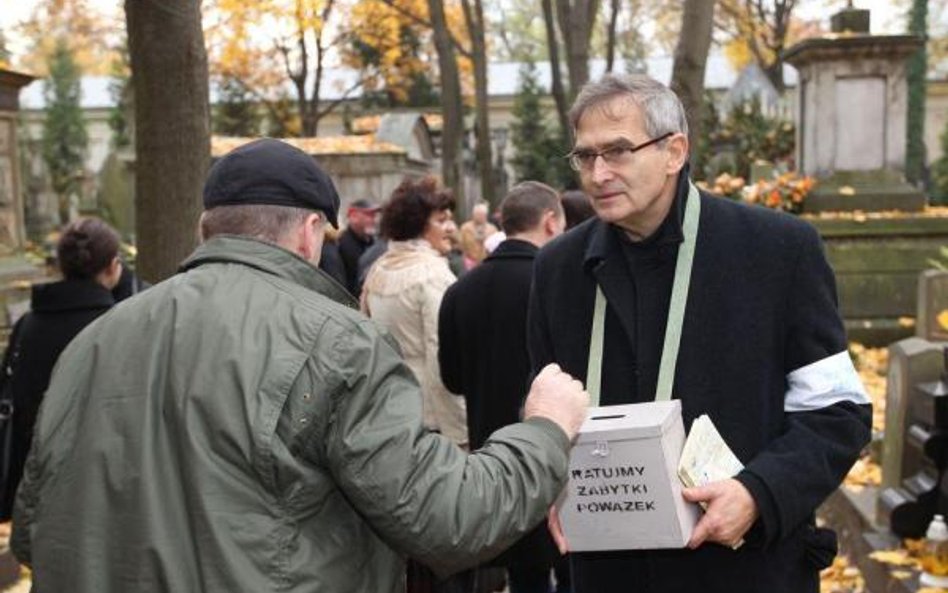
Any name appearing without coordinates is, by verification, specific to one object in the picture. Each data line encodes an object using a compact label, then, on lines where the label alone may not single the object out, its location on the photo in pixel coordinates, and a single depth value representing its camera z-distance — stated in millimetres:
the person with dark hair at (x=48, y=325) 5230
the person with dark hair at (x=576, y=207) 7043
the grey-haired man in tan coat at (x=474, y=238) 13883
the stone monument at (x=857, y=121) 13195
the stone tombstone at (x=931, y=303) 7180
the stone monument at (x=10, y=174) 10445
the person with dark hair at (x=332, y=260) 8302
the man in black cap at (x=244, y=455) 2094
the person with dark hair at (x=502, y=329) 5258
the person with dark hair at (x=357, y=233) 10961
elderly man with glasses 2758
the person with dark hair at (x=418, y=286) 5938
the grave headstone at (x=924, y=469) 5461
